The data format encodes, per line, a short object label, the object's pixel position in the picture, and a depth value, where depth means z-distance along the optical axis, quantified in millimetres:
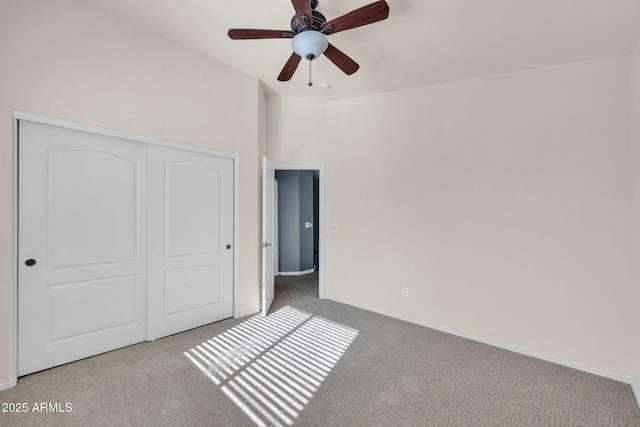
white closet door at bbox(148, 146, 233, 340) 2787
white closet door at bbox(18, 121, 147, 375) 2135
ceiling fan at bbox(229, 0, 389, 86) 1710
